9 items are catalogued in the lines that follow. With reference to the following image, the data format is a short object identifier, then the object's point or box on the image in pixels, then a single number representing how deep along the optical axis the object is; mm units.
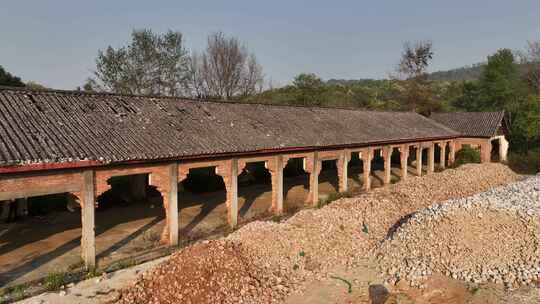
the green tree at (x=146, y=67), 38781
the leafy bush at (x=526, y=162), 28497
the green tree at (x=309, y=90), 44812
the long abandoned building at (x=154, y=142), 8867
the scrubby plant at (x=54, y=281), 8539
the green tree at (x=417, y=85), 48000
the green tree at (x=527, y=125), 30781
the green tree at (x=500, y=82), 48816
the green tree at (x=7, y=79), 26259
